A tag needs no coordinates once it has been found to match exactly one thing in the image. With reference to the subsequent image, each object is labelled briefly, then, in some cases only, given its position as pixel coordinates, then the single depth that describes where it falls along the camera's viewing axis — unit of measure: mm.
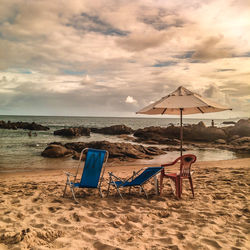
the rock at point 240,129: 23425
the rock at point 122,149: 12578
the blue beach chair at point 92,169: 4608
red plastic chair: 4836
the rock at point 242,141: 18031
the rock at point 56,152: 12699
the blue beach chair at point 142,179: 4711
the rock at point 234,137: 21272
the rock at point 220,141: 20597
